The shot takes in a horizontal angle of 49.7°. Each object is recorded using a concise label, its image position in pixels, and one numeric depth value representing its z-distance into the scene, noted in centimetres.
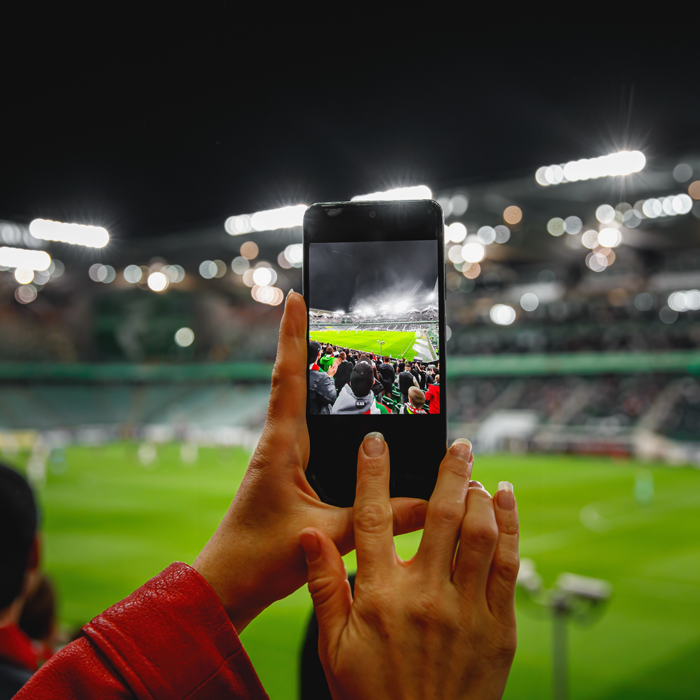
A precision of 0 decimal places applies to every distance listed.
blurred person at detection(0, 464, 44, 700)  53
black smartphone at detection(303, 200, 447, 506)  36
